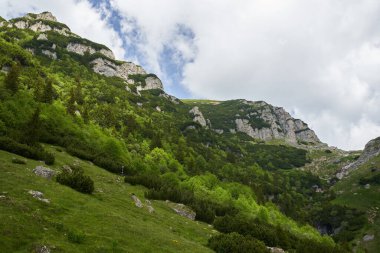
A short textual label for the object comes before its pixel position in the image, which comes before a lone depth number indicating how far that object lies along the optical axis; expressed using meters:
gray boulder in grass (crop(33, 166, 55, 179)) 35.75
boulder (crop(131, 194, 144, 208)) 42.67
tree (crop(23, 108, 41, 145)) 51.00
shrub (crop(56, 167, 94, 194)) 35.44
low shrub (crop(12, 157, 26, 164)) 37.88
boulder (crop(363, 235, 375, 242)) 167.35
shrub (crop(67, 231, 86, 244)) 20.78
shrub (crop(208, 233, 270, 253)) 32.16
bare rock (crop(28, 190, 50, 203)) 26.83
